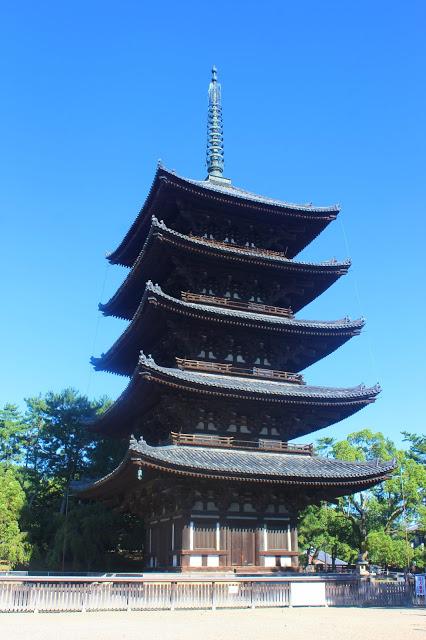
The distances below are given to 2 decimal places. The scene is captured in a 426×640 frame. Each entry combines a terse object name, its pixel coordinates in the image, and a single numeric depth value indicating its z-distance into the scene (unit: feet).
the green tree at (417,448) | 206.20
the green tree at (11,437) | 214.90
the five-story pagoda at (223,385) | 88.02
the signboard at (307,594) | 80.79
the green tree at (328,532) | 169.99
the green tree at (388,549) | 157.89
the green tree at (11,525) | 122.42
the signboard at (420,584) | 83.46
